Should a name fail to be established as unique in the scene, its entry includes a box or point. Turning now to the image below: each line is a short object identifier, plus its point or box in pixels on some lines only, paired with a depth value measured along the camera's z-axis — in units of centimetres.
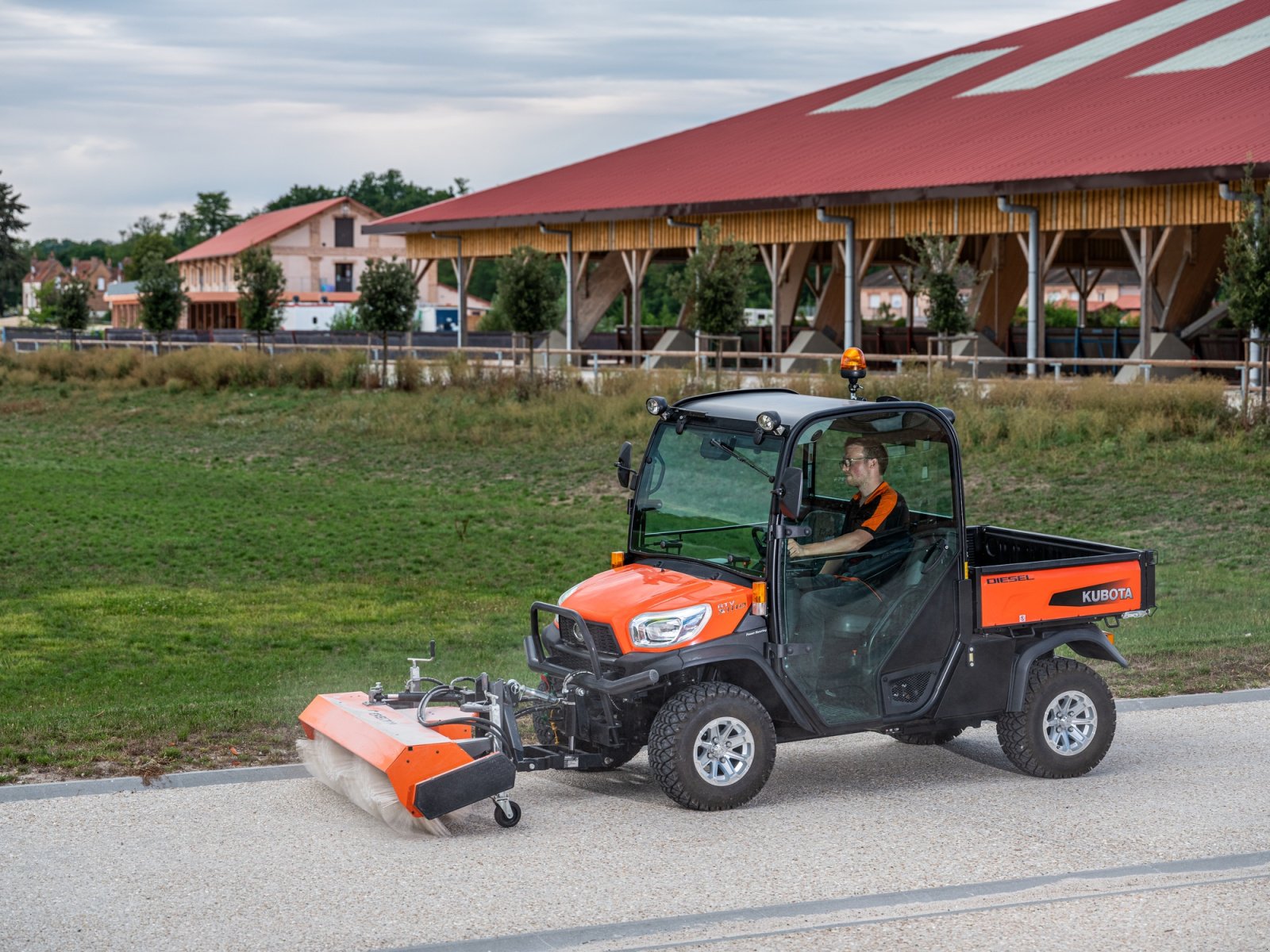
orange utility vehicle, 786
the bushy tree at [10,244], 10862
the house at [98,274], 18325
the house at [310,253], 9638
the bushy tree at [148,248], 12656
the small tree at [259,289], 5434
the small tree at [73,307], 5988
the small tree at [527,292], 3788
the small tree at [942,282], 3216
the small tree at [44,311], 10456
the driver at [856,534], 820
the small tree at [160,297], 5703
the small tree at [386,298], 4256
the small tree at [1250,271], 2497
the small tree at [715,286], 3503
